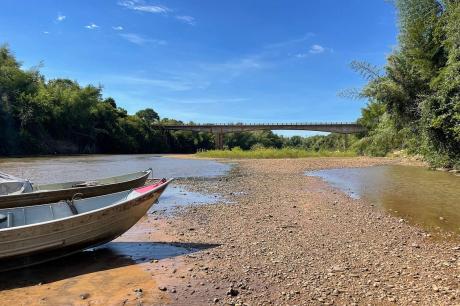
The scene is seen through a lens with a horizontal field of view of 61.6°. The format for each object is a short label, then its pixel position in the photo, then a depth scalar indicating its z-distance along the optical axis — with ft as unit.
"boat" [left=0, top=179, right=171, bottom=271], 21.50
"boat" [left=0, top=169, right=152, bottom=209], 31.04
